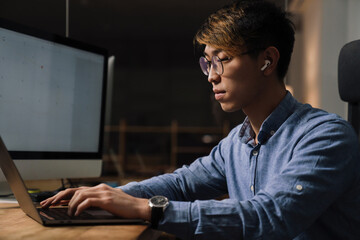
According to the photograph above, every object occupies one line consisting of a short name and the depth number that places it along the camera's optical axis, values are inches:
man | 27.1
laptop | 26.5
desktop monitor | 44.1
